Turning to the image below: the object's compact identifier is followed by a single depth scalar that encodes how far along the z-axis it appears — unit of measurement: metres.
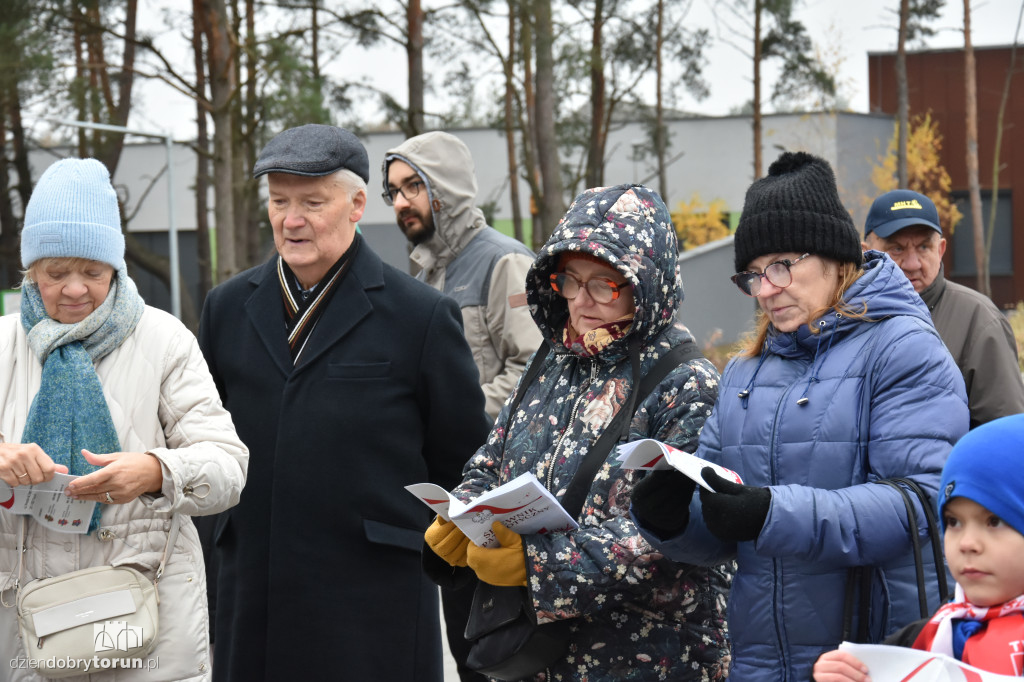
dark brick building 37.34
